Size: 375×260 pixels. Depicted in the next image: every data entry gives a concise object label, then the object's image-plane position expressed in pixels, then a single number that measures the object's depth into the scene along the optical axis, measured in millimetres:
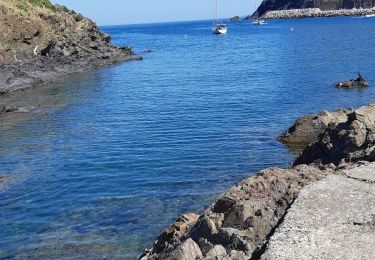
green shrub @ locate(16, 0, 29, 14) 70562
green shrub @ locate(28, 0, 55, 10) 78938
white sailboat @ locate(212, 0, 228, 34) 157475
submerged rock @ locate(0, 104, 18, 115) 40219
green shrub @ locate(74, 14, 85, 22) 86875
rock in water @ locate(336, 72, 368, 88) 44906
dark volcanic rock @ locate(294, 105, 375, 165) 18088
